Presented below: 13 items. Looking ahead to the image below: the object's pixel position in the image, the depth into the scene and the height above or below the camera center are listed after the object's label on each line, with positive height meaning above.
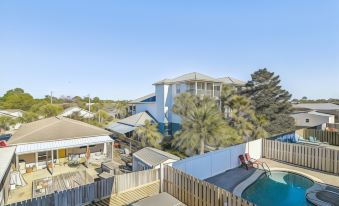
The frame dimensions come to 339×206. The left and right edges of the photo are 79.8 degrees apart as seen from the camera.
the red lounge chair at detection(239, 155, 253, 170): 14.67 -4.49
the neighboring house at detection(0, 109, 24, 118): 42.73 -2.83
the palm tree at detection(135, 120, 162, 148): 23.50 -4.09
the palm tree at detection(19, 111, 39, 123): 36.36 -2.98
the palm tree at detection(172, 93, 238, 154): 18.35 -2.62
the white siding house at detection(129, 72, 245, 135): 29.10 +1.49
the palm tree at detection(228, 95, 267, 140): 23.19 -2.30
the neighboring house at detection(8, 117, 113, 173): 18.42 -3.96
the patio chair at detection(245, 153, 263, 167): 15.05 -4.47
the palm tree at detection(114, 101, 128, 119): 53.22 -2.37
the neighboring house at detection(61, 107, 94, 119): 46.50 -2.67
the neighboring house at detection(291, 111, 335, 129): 33.00 -3.02
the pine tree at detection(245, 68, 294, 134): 33.62 +0.30
